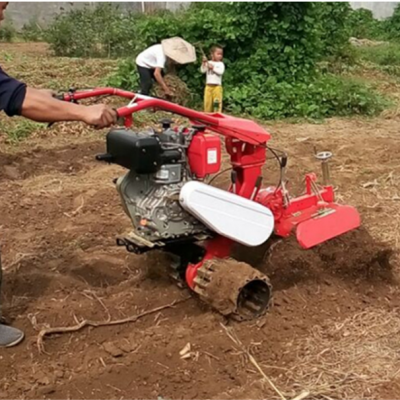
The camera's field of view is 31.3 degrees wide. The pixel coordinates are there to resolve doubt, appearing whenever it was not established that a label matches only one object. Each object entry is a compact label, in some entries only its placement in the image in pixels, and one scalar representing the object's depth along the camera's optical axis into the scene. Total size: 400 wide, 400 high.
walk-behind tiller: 4.07
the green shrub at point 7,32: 19.81
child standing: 10.86
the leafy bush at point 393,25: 24.36
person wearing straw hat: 10.59
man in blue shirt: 3.50
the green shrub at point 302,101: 11.19
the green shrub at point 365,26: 23.89
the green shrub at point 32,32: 20.88
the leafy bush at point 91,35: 16.67
